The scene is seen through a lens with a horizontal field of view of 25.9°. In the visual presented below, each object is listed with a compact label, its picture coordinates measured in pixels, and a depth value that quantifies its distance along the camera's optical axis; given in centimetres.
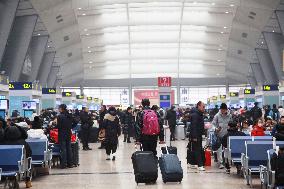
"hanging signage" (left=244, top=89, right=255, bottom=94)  4825
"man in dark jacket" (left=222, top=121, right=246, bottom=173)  1336
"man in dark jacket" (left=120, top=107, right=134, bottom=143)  2791
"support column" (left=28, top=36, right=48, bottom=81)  4936
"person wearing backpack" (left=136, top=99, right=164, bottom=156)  1164
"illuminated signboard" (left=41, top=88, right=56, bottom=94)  4312
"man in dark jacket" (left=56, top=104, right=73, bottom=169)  1486
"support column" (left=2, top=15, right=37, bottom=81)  4084
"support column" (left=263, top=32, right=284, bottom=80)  4909
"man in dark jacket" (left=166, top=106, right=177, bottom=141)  2861
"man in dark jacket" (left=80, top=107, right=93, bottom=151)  2312
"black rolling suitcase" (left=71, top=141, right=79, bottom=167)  1553
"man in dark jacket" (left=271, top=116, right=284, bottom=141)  1174
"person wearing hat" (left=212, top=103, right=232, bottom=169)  1402
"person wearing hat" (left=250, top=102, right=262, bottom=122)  2558
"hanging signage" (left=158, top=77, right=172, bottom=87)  3156
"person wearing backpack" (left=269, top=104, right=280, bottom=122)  2726
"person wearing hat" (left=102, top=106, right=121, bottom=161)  1708
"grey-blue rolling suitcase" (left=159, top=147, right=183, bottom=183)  1123
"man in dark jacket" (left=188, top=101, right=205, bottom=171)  1348
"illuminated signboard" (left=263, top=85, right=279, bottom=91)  3991
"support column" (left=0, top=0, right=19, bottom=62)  3372
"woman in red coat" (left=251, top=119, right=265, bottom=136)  1447
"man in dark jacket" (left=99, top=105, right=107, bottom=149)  2283
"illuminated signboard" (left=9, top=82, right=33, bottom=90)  3011
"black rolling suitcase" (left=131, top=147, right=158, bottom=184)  1103
